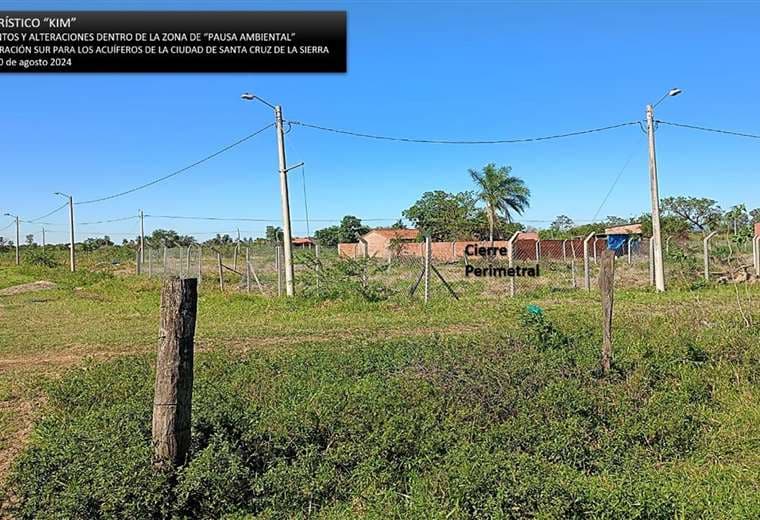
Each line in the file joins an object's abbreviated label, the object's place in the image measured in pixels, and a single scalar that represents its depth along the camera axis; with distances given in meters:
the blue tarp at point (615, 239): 32.56
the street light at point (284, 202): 13.79
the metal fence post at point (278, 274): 14.42
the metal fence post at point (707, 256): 14.60
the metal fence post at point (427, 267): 12.59
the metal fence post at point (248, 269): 15.59
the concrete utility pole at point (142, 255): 24.98
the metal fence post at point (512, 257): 13.55
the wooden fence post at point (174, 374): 3.26
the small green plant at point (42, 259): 36.06
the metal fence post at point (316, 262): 13.47
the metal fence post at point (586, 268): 14.50
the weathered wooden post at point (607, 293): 5.36
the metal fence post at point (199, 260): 18.21
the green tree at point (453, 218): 45.69
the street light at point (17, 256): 42.01
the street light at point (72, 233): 29.76
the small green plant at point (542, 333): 6.05
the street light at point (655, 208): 13.92
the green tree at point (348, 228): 59.87
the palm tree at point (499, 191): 40.91
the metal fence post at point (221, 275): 16.09
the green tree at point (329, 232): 60.94
